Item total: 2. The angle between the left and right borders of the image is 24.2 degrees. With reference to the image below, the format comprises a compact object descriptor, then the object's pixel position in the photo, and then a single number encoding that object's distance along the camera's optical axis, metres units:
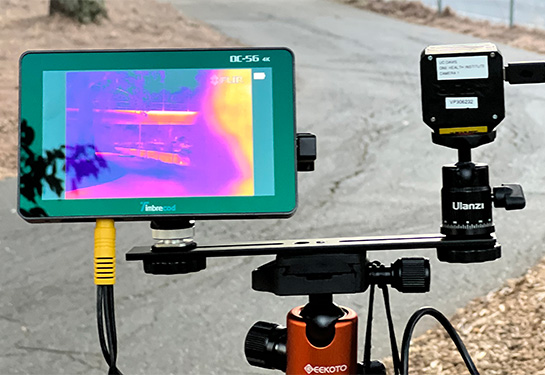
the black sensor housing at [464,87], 0.66
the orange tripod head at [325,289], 0.68
